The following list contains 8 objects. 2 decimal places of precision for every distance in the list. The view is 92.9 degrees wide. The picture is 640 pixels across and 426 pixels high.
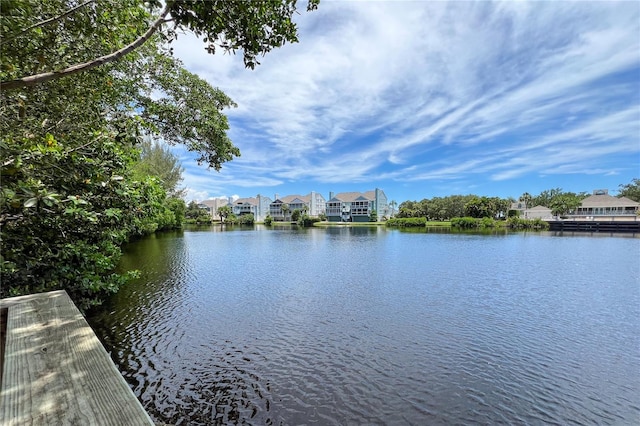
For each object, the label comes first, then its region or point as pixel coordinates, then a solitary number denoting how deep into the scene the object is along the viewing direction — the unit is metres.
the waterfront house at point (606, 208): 63.41
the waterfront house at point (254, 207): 105.44
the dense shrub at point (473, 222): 67.25
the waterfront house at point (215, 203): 109.29
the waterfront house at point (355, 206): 90.44
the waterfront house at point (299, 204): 97.94
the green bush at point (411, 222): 74.12
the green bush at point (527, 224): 62.56
